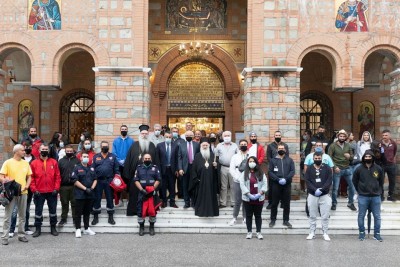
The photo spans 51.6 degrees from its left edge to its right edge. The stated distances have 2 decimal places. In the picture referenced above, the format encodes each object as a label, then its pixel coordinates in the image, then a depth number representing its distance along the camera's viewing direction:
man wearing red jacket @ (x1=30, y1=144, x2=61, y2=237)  8.69
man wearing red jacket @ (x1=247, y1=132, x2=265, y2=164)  10.18
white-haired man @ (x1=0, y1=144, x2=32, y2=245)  8.26
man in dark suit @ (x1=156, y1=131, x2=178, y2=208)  10.02
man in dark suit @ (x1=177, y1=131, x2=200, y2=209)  9.93
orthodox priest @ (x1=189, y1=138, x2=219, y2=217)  9.50
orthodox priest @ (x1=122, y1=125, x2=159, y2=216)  9.66
